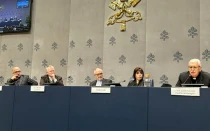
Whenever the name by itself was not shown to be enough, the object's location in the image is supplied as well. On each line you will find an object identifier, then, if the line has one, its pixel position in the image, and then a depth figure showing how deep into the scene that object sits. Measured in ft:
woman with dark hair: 12.64
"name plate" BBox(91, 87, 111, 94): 8.25
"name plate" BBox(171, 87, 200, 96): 6.89
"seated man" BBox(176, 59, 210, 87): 9.89
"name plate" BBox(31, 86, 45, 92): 9.50
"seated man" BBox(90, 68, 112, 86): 14.01
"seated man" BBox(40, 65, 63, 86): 14.40
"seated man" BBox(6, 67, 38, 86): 14.24
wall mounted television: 18.78
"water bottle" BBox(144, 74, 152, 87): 11.71
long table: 7.02
